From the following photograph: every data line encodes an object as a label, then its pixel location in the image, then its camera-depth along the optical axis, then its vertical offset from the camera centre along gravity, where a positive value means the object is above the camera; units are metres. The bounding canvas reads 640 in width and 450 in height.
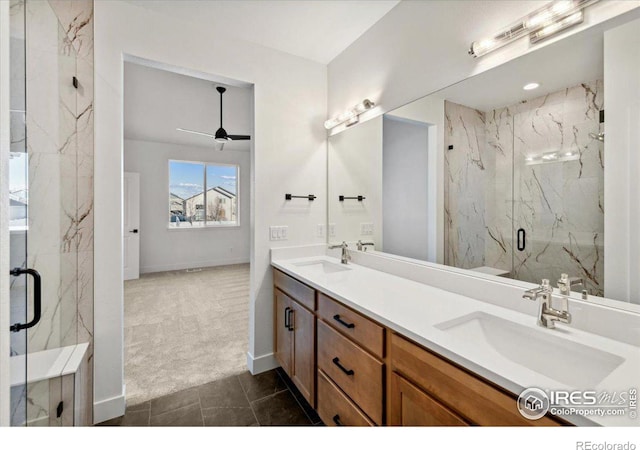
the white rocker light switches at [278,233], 2.27 -0.08
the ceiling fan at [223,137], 3.57 +1.14
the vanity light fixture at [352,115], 2.06 +0.88
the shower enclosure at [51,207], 1.13 +0.08
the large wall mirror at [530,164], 0.97 +0.27
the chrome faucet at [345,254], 2.22 -0.25
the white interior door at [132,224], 5.11 -0.01
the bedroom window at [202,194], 5.91 +0.66
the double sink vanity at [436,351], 0.75 -0.43
